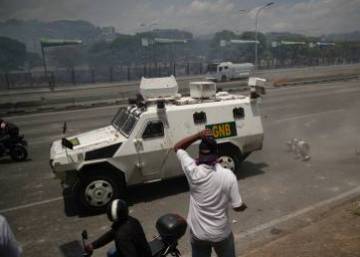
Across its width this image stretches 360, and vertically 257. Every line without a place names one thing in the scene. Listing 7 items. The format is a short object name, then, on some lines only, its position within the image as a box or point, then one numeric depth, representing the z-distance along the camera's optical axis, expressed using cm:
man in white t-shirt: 395
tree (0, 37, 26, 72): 12998
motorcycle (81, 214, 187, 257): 446
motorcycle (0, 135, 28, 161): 1232
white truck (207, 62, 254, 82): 5072
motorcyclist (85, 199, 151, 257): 375
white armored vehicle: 768
